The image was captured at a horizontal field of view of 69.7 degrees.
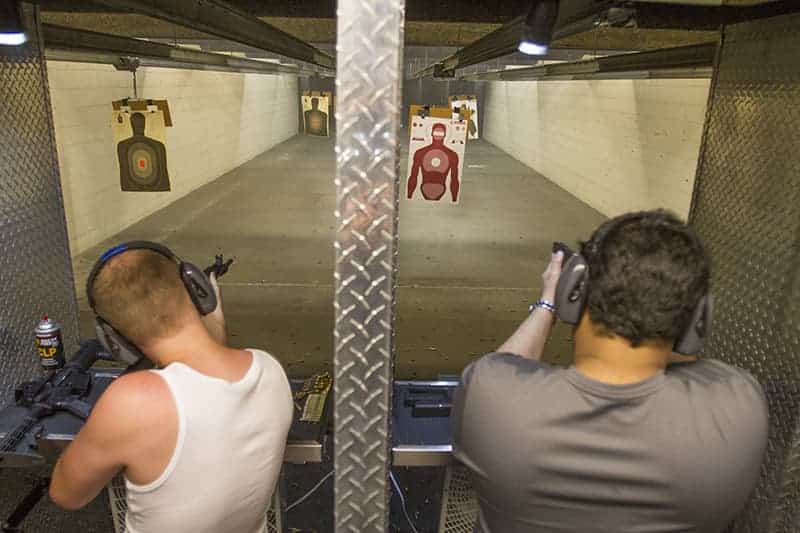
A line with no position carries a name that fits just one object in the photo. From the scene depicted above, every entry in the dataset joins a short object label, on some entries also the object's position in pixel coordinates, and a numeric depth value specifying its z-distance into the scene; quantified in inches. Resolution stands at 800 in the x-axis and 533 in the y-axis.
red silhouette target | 138.6
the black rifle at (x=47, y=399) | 58.7
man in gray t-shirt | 38.4
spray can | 74.7
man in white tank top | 41.5
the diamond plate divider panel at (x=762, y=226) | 64.7
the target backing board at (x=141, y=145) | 126.1
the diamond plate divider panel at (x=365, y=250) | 36.4
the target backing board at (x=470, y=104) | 186.1
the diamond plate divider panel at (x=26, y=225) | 73.5
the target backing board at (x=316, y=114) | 308.7
